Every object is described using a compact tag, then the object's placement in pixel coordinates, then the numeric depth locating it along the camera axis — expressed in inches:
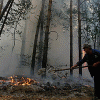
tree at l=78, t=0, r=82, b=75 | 357.5
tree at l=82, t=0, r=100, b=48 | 370.6
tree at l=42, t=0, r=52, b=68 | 277.7
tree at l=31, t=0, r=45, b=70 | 382.4
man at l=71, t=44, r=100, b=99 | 122.0
